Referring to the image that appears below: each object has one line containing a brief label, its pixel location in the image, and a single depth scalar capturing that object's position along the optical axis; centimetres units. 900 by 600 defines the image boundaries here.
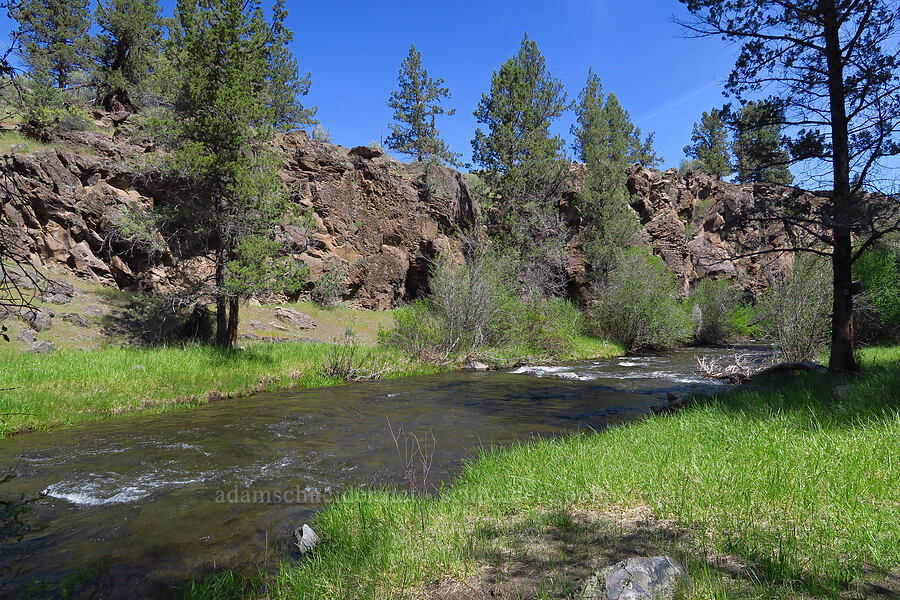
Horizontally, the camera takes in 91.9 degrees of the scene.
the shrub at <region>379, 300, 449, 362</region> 1964
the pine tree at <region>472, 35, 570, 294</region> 3331
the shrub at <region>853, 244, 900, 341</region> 1941
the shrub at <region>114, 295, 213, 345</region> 1551
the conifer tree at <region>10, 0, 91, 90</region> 3309
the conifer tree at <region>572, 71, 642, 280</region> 3650
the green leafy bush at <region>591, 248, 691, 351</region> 2766
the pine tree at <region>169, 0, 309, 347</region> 1493
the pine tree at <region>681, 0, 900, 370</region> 852
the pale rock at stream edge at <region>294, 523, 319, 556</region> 439
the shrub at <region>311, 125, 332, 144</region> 5021
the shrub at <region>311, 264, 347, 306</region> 2805
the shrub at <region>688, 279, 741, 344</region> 3488
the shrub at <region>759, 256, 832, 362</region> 1499
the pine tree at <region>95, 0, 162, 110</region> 3325
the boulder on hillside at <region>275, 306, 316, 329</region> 2388
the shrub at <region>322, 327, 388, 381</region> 1554
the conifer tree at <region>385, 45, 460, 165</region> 4441
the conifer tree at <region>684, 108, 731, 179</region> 6069
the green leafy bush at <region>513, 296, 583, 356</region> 2375
